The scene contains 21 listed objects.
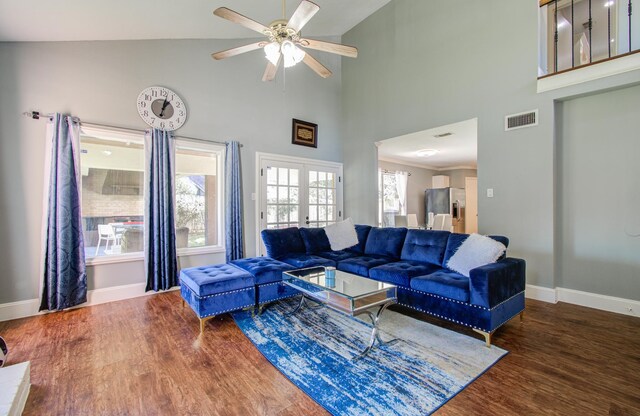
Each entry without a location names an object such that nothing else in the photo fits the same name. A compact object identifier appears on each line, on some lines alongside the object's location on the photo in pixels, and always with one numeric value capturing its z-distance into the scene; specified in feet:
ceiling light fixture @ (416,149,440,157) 21.30
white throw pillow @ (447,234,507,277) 8.61
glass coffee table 7.09
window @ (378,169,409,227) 26.02
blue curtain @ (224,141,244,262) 14.17
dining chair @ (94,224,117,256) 11.85
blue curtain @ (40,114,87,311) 10.03
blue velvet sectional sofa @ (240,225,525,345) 7.64
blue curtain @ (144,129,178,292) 11.95
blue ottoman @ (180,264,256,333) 8.55
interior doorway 22.49
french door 15.84
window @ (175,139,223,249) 13.67
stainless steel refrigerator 28.37
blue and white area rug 5.49
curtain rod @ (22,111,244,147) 9.90
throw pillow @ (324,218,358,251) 13.80
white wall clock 12.02
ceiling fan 7.05
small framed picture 17.08
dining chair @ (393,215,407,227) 22.61
